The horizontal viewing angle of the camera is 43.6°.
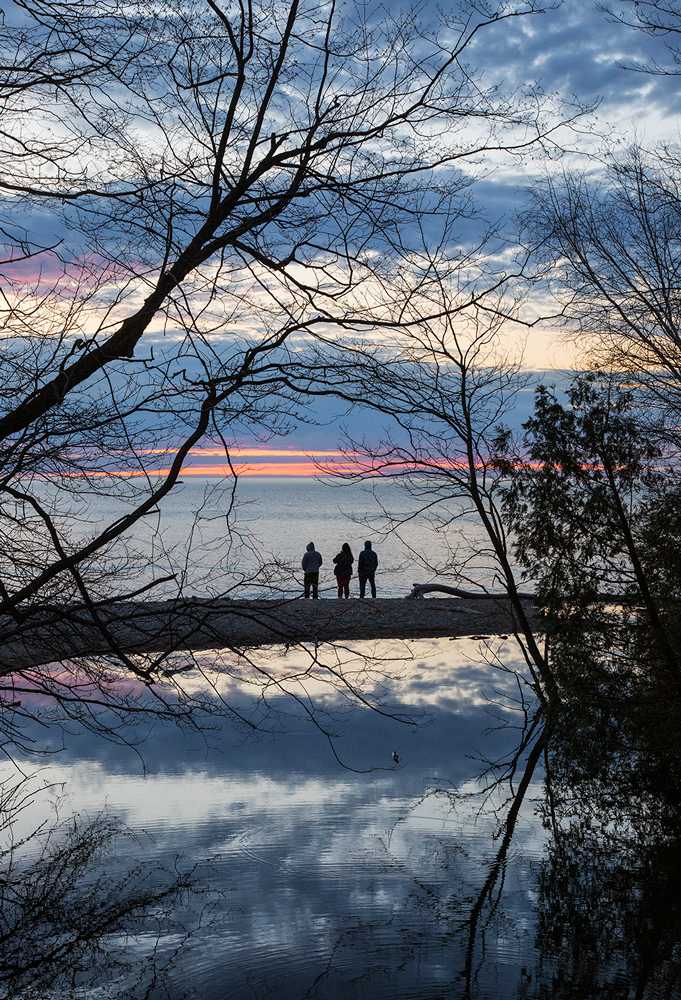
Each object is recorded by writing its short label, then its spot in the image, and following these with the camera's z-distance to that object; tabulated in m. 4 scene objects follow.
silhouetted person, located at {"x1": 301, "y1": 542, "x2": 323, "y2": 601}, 22.89
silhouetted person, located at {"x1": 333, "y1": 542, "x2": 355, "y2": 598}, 23.56
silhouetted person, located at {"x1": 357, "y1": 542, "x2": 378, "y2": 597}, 24.14
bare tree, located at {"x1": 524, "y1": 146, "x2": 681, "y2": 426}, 13.20
